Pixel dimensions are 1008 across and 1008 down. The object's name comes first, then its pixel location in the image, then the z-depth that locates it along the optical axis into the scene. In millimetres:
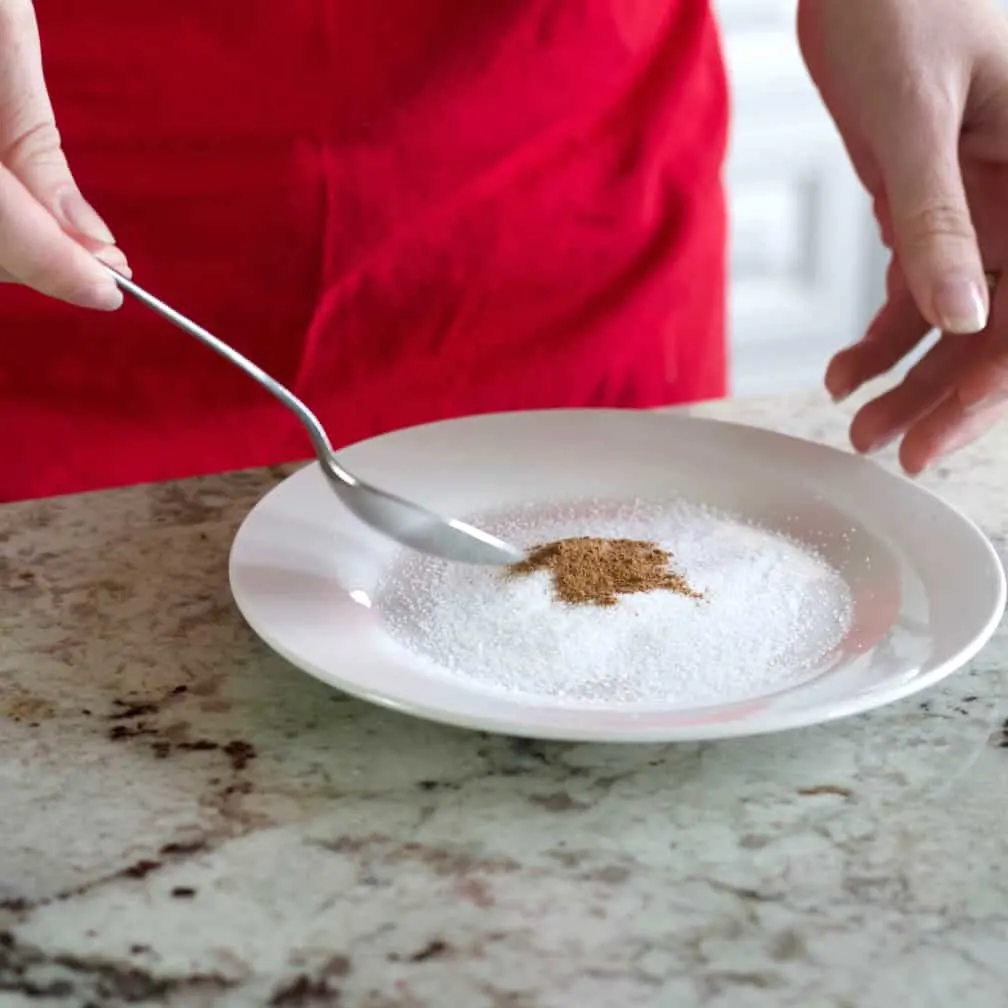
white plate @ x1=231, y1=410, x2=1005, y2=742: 505
